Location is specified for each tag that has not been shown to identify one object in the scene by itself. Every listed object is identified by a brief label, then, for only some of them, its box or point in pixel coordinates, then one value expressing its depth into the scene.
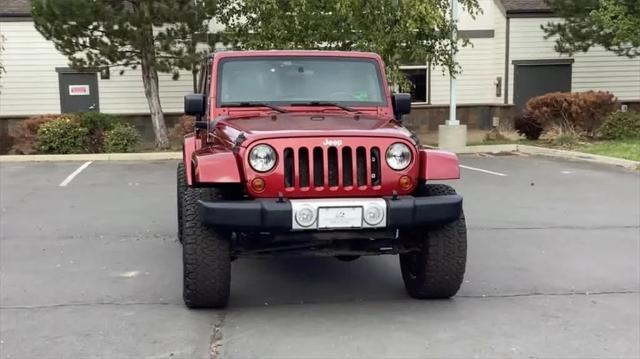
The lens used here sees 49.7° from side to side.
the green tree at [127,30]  15.17
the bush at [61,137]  16.45
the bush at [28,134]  16.92
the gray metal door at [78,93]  20.67
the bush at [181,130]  17.61
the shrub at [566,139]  16.86
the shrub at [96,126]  17.02
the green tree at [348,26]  15.15
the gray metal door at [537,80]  22.12
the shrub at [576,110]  17.30
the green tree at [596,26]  16.20
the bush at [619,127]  17.33
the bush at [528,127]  18.17
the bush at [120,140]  16.80
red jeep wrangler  4.41
